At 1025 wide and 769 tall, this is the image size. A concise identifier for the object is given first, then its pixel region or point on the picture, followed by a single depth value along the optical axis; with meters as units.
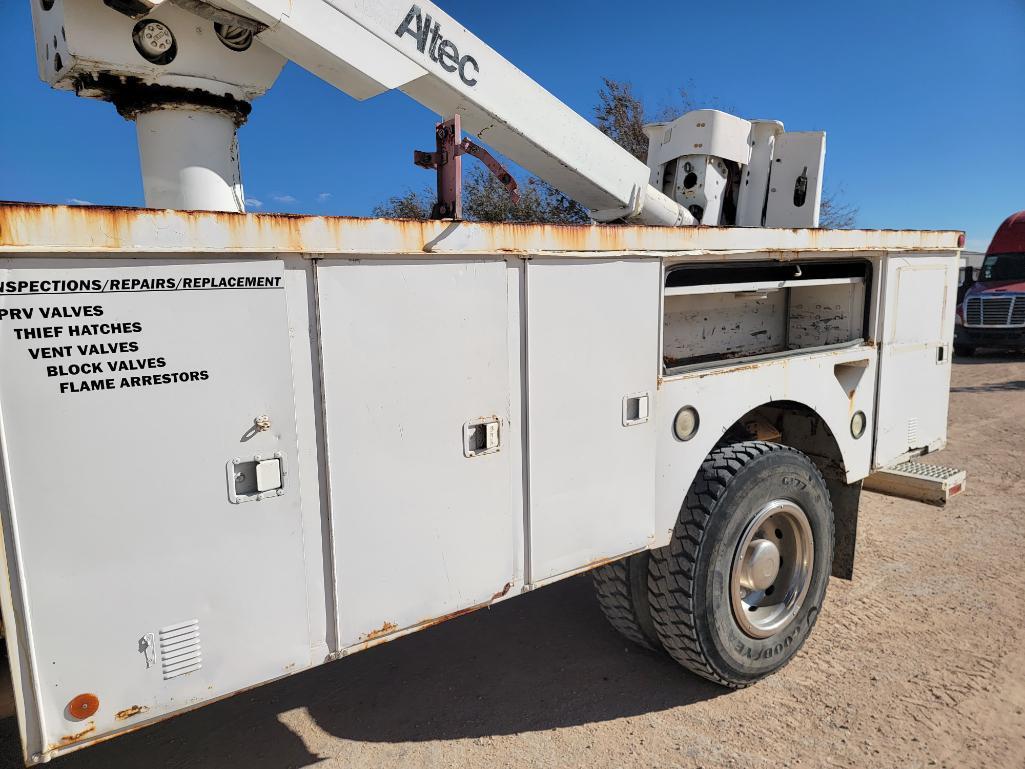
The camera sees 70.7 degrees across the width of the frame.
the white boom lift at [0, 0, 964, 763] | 1.68
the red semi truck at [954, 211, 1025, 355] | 14.71
